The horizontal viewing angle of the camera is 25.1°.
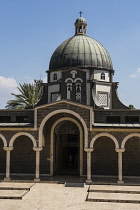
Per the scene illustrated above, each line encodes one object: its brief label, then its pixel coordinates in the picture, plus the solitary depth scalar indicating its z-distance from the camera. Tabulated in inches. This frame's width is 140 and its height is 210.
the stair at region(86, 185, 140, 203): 841.5
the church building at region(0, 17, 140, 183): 1064.8
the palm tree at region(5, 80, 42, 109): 1906.9
